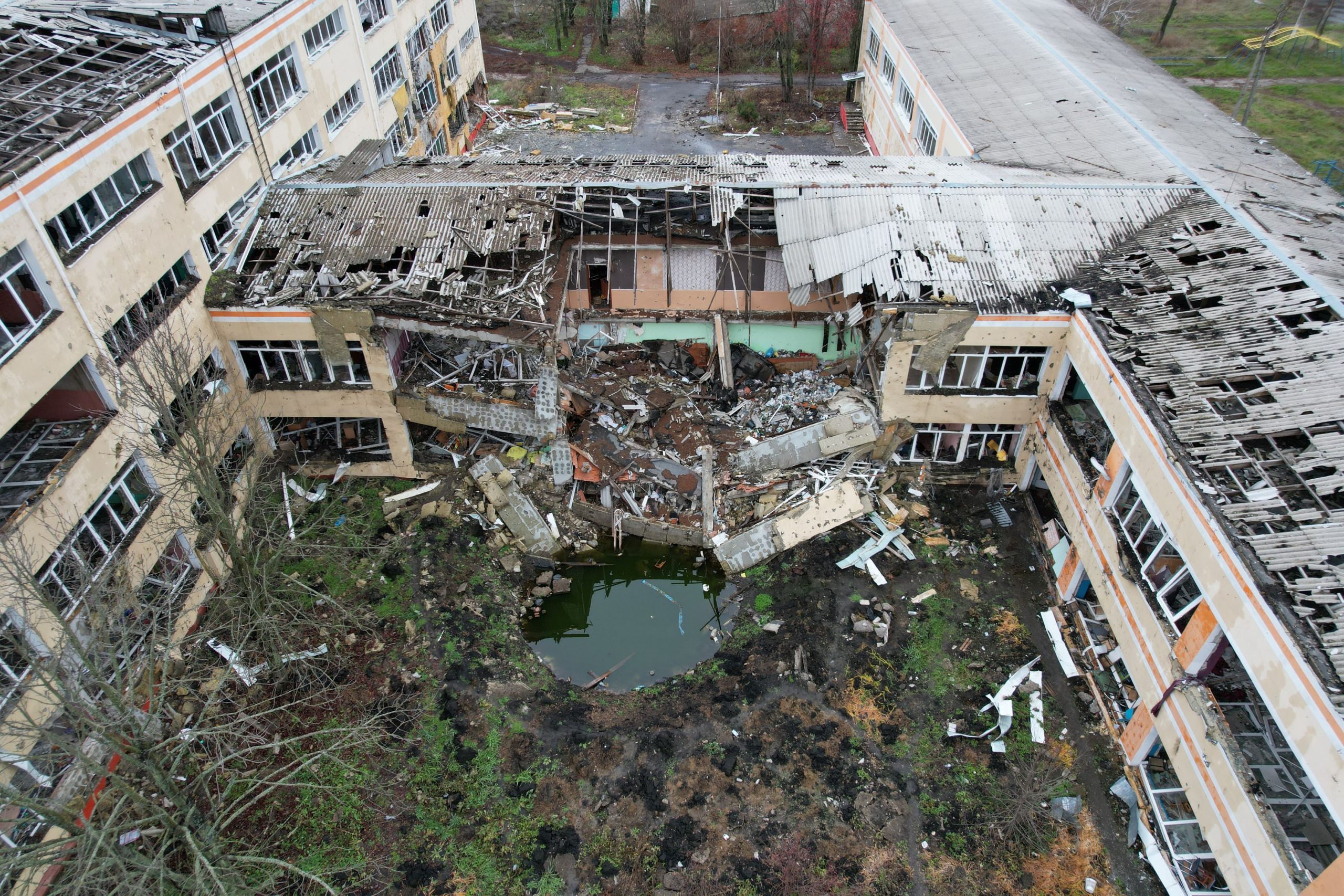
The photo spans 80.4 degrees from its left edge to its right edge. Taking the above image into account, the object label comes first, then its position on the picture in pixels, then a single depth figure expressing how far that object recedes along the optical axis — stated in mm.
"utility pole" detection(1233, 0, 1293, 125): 34844
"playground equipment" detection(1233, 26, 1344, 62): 45375
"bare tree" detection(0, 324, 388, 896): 12125
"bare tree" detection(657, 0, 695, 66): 50625
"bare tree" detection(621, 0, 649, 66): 51719
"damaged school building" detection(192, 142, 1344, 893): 14320
